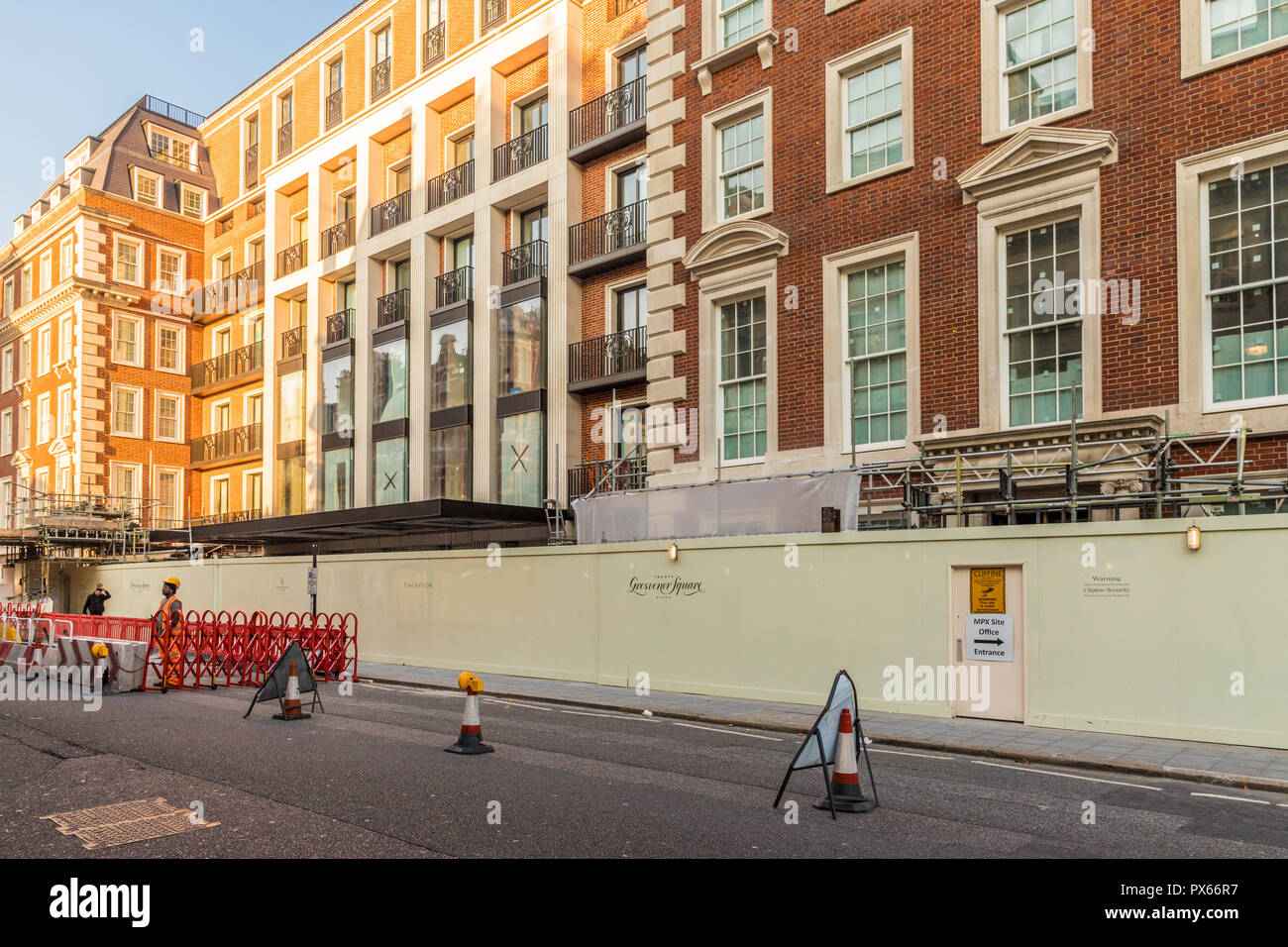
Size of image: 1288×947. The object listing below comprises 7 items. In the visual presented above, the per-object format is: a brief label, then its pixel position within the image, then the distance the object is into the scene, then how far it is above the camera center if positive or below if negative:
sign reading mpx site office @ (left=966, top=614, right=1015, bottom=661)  13.57 -1.79
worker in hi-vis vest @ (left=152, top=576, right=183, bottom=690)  17.16 -2.08
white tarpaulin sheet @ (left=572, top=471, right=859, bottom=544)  17.17 -0.04
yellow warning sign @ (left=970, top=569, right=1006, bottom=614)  13.61 -1.16
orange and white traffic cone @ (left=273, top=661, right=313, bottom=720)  13.51 -2.58
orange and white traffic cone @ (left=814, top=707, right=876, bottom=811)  8.30 -2.26
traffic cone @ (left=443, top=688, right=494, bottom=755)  10.97 -2.43
